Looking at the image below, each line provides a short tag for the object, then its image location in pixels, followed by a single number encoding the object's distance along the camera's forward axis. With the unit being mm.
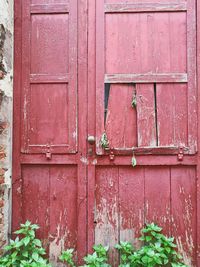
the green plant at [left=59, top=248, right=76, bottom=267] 2497
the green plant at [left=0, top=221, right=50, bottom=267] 2428
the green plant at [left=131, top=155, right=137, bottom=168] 2600
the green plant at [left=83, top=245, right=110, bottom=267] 2410
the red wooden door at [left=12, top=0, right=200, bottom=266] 2619
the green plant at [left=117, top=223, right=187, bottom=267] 2416
